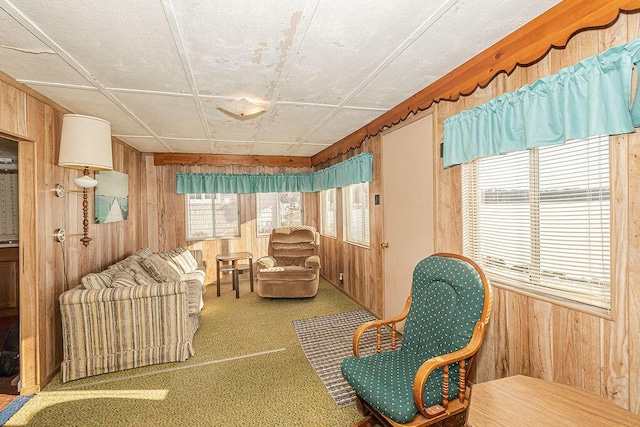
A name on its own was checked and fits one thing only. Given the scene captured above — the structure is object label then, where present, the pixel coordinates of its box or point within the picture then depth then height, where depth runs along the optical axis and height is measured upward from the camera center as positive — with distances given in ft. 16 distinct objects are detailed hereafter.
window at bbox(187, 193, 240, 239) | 17.72 -0.18
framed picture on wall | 11.14 +0.76
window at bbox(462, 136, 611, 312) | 4.61 -0.21
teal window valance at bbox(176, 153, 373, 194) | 15.49 +1.92
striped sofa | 7.96 -3.26
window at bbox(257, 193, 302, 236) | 19.04 +0.14
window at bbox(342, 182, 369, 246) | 13.39 -0.09
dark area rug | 7.45 -4.57
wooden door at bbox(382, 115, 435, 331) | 8.61 +0.19
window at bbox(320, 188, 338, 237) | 17.30 -0.09
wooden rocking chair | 4.73 -2.81
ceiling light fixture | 8.74 +3.39
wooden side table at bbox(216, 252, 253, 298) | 14.92 -2.72
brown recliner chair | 14.11 -2.87
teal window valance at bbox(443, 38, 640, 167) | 4.03 +1.73
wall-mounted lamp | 8.03 +2.06
